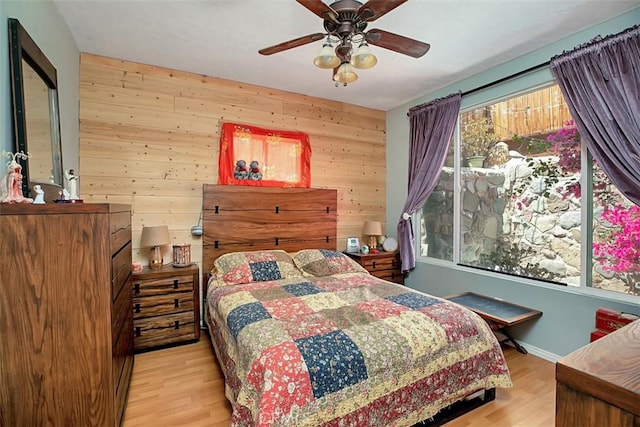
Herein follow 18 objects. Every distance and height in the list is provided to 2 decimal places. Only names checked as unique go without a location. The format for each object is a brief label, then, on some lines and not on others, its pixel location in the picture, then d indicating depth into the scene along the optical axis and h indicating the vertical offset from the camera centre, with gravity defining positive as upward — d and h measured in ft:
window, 7.82 -0.01
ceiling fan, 5.41 +3.39
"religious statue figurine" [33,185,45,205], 4.73 +0.14
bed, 4.85 -2.64
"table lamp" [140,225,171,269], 9.34 -1.03
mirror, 5.02 +1.78
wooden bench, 8.27 -3.14
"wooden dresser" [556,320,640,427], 1.51 -0.96
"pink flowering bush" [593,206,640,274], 7.36 -0.97
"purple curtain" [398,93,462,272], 11.45 +2.09
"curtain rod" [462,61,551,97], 8.70 +3.96
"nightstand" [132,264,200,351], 8.80 -3.06
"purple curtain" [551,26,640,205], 6.86 +2.47
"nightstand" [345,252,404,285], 12.66 -2.58
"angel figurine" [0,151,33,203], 4.42 +0.30
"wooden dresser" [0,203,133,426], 4.27 -1.66
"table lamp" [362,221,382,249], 13.30 -1.13
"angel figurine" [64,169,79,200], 5.70 +0.34
